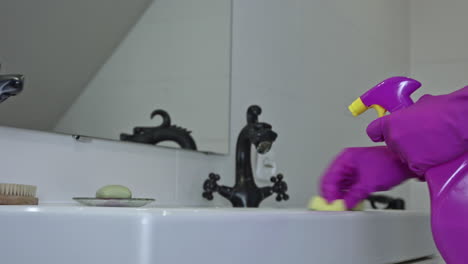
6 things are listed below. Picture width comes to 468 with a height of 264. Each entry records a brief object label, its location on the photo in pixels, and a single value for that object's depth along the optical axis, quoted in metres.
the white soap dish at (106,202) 0.82
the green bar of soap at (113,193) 0.85
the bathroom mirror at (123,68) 0.93
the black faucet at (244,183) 1.24
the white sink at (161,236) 0.52
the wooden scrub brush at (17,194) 0.75
